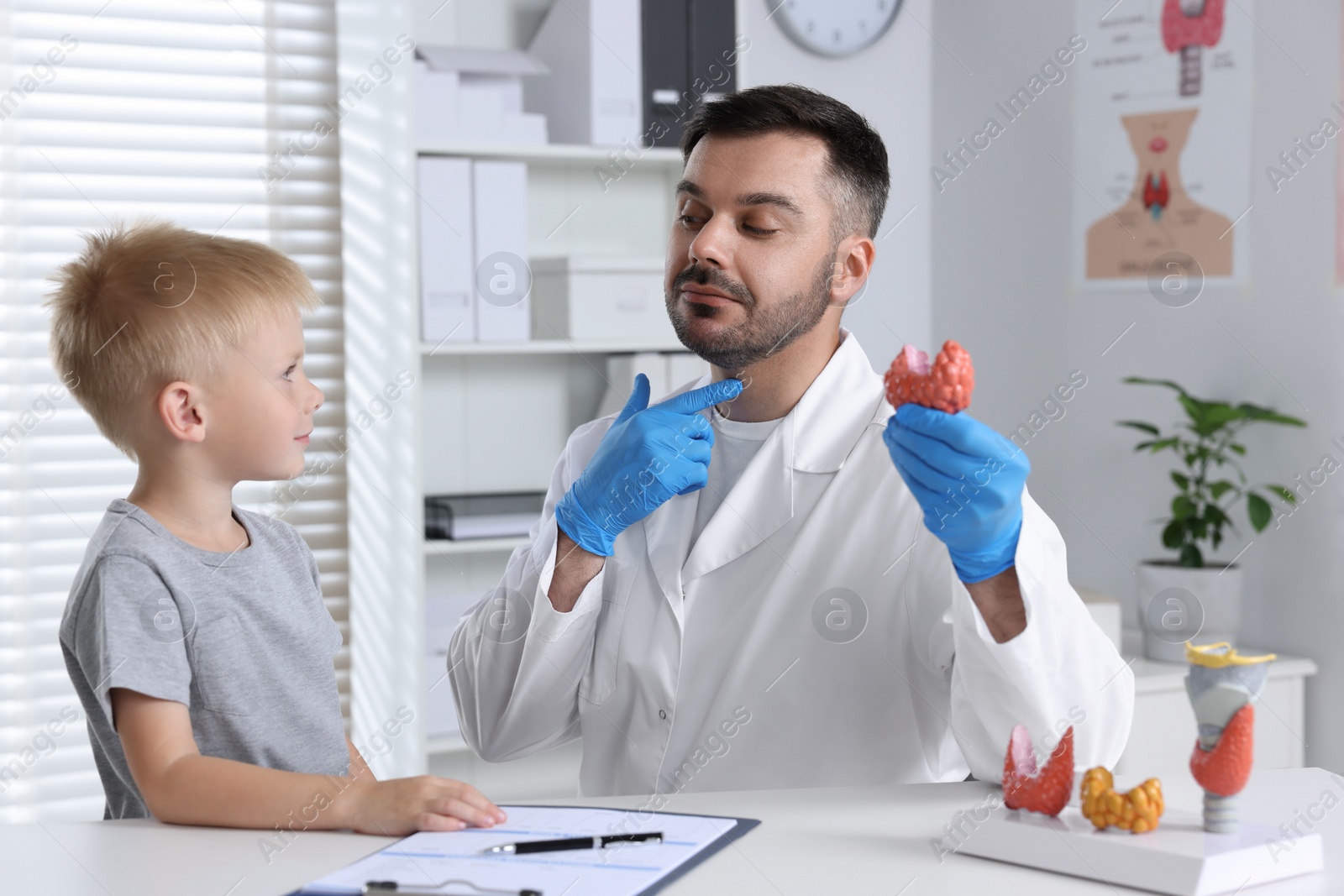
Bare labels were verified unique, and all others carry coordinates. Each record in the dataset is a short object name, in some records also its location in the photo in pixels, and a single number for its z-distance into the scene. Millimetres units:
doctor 1407
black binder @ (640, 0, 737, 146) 2510
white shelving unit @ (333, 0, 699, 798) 2420
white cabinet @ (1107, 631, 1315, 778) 2211
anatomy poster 2383
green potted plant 2273
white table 859
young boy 1031
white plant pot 2277
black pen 896
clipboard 833
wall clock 2984
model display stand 833
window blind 2355
